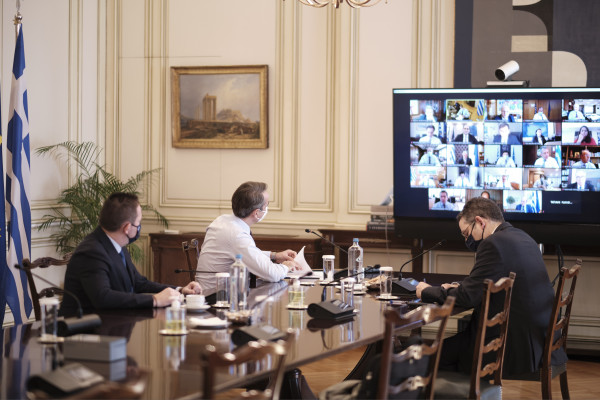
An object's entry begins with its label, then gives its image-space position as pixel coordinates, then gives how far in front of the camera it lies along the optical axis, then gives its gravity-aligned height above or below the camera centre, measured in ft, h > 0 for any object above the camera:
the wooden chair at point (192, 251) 18.58 -2.03
